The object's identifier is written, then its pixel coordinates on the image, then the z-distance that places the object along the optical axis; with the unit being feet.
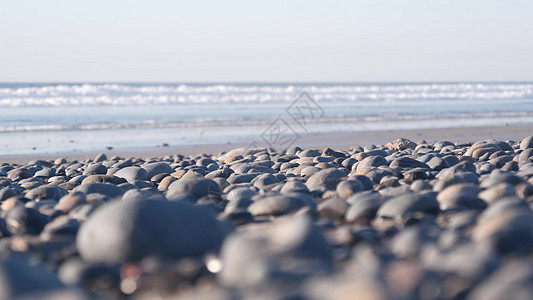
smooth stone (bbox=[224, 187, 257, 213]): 12.21
